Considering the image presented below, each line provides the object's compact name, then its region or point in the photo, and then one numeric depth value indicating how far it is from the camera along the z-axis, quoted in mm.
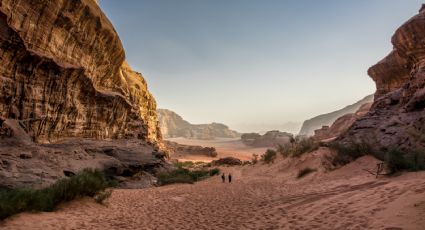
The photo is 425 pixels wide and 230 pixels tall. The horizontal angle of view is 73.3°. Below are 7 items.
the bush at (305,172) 18208
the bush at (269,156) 29422
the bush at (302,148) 22772
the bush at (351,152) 15796
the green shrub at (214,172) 30986
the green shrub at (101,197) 10931
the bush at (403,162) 10273
